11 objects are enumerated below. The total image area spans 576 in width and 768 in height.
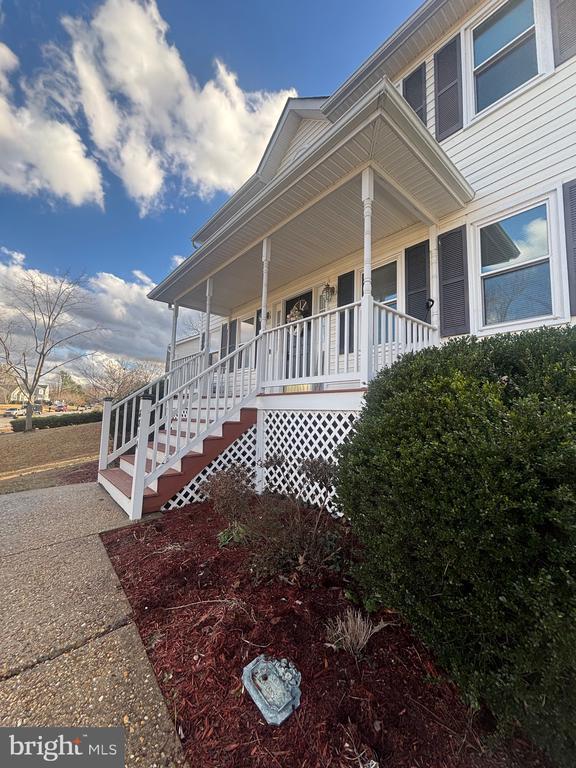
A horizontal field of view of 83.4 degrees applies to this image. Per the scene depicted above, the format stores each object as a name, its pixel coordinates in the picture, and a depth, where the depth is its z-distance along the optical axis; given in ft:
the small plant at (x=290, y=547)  8.20
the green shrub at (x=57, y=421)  47.20
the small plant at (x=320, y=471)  9.59
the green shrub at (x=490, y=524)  4.13
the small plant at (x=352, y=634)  5.91
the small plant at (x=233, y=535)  9.78
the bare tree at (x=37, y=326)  50.93
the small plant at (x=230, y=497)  10.47
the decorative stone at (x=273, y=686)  4.85
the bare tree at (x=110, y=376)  69.65
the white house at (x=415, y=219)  12.94
